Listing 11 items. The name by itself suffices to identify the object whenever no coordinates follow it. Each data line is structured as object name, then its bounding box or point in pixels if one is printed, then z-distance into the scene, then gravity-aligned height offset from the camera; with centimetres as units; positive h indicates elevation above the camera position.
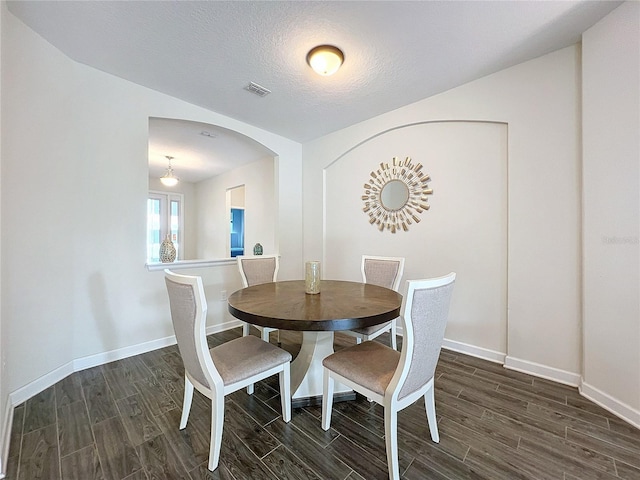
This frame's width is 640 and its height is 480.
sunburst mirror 284 +55
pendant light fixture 509 +121
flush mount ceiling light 197 +141
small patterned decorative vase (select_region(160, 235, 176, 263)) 283 -12
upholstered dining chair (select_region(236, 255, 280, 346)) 256 -28
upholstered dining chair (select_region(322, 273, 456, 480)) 116 -67
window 618 +55
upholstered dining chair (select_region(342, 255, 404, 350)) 238 -30
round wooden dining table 132 -38
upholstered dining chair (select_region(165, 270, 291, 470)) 127 -67
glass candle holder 188 -26
